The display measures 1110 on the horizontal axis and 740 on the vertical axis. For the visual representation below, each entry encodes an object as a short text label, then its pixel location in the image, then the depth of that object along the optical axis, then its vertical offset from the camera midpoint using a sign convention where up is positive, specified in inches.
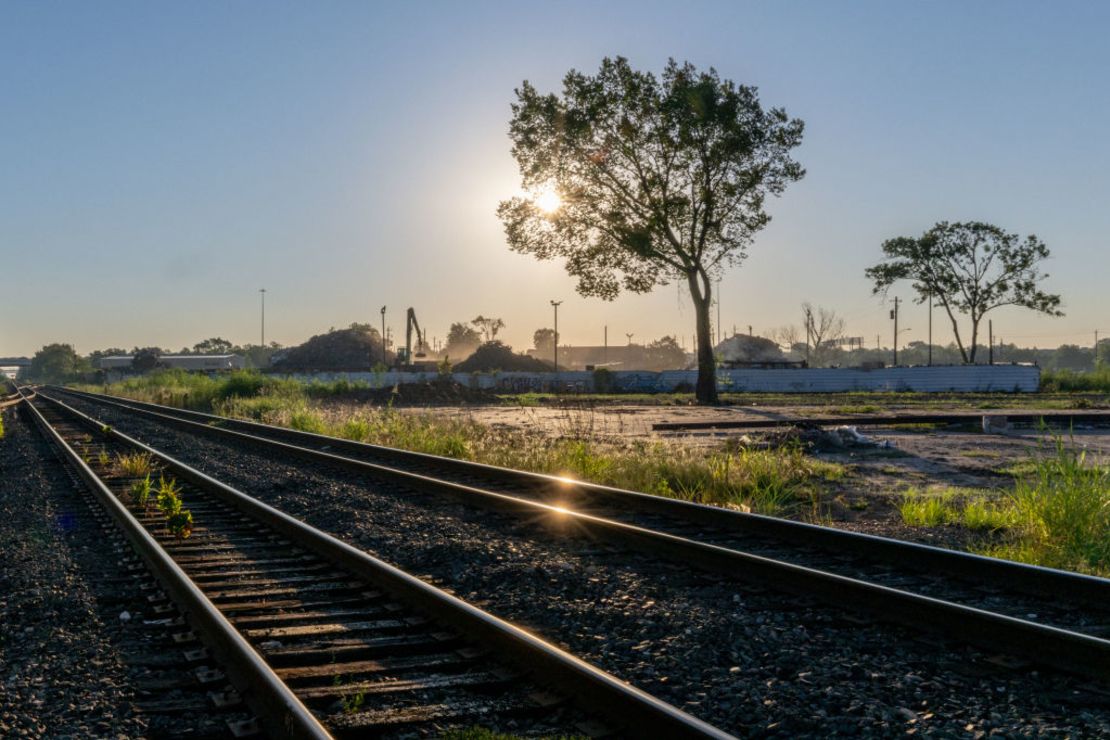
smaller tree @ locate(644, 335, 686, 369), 6924.2 +121.5
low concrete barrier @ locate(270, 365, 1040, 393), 2028.8 -24.3
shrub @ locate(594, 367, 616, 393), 2209.6 -27.2
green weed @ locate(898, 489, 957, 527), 355.6 -56.3
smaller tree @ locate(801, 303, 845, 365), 5295.3 +151.2
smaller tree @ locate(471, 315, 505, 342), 6309.1 +318.0
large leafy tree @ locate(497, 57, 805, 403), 1462.8 +324.2
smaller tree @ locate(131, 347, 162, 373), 4785.9 +63.9
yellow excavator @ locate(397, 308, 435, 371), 3061.5 +68.6
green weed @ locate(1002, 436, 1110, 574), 281.0 -50.4
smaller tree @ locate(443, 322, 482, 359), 6328.7 +215.9
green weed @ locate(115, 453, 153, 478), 552.1 -54.7
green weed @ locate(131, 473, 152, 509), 409.7 -52.7
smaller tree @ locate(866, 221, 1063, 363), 2610.7 +281.9
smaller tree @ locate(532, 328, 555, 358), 7219.5 +230.9
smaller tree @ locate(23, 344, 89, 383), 7298.2 +31.7
